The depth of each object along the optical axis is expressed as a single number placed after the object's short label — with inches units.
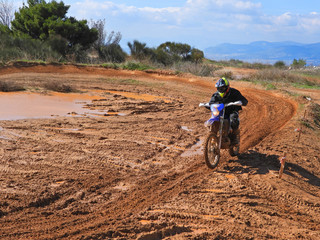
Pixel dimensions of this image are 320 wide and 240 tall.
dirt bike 262.8
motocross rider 277.9
